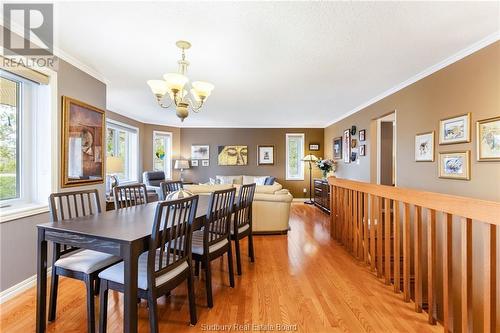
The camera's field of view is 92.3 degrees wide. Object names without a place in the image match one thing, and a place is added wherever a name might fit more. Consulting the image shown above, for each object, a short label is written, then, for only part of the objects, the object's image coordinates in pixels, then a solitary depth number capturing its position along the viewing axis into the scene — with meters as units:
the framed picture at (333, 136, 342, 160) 6.31
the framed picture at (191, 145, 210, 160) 7.59
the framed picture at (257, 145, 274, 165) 7.58
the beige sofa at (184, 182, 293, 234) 4.15
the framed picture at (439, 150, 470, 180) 2.58
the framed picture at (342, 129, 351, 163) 5.66
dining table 1.41
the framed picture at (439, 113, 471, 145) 2.59
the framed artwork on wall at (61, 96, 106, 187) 2.82
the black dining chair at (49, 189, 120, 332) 1.66
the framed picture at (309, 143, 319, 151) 7.55
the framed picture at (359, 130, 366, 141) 4.97
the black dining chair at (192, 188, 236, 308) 2.09
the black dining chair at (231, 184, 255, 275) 2.69
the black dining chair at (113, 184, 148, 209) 2.63
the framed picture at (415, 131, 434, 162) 3.12
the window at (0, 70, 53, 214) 2.33
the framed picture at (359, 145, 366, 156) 4.97
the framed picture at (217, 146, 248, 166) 7.58
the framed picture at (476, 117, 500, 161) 2.28
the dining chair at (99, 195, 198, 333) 1.51
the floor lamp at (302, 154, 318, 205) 6.89
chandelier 2.30
